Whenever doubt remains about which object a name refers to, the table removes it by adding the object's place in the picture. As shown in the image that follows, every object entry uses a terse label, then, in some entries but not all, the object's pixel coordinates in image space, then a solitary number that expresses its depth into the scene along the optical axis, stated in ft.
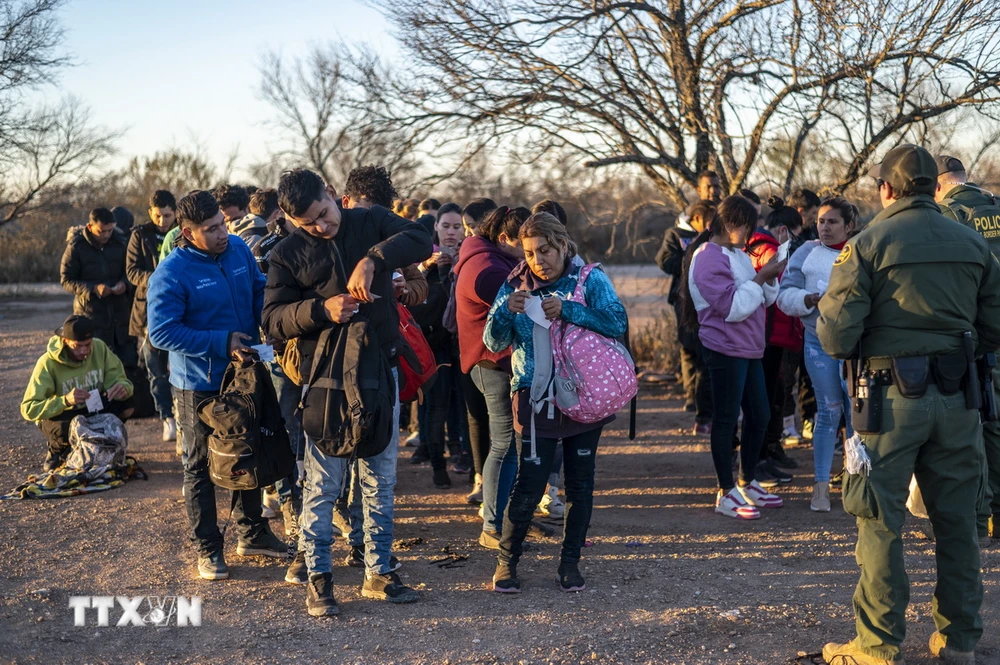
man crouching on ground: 22.21
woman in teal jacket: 15.15
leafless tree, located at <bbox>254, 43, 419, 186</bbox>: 29.99
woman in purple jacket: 19.39
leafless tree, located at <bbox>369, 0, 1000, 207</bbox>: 23.99
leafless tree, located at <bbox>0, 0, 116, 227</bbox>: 56.29
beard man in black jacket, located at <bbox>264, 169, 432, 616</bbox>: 13.82
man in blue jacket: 15.87
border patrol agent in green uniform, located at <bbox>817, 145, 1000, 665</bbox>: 12.14
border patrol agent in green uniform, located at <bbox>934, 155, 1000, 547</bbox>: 16.93
